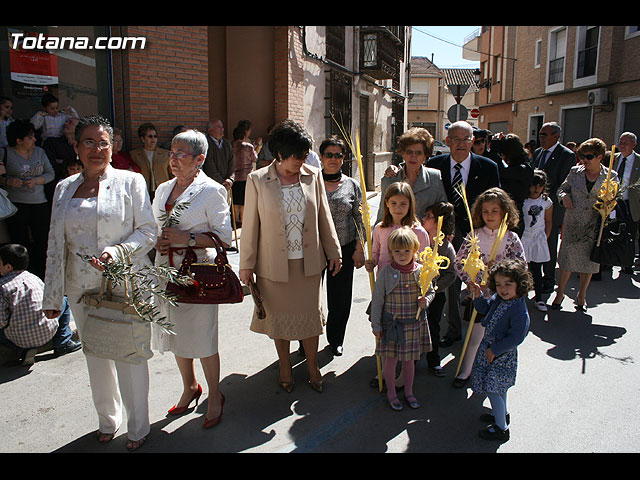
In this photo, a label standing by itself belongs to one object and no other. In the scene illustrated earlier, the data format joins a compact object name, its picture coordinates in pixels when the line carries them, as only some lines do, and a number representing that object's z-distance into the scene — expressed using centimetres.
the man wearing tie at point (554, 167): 646
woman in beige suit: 369
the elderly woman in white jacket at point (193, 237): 331
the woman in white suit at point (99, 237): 304
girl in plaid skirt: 365
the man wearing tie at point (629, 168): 741
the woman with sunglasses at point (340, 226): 443
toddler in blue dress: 331
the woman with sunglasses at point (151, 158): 721
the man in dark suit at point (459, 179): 471
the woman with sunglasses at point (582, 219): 584
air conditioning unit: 1870
